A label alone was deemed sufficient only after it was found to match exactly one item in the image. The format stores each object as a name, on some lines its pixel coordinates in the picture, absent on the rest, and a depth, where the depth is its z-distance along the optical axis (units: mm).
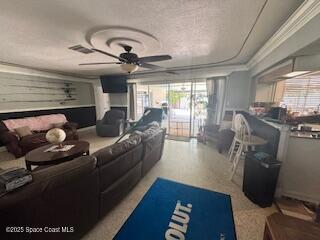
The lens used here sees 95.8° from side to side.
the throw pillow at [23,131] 3694
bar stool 2461
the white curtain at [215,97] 4773
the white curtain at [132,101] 6250
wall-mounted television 6098
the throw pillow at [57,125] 4676
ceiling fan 2377
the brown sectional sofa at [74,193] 993
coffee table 2166
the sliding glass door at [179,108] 5621
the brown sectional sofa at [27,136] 3510
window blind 3705
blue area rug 1562
